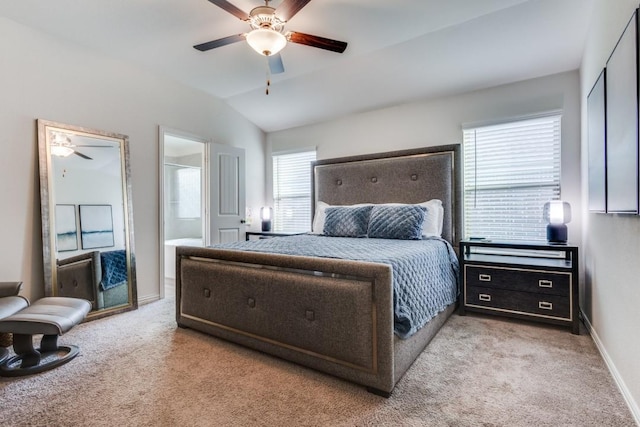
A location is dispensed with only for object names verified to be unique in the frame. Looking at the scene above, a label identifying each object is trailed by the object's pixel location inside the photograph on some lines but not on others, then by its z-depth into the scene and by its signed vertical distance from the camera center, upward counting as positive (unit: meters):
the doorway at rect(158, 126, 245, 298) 3.88 +0.23
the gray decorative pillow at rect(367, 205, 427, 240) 3.22 -0.17
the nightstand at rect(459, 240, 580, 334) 2.63 -0.72
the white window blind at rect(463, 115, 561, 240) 3.22 +0.31
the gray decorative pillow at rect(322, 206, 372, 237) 3.63 -0.18
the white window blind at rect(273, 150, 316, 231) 5.02 +0.28
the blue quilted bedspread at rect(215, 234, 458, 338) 1.91 -0.42
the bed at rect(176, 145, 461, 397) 1.76 -0.66
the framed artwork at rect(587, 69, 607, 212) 2.00 +0.43
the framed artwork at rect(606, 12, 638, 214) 1.46 +0.42
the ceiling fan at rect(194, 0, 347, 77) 2.05 +1.27
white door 4.40 +0.22
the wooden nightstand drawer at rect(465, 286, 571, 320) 2.66 -0.88
